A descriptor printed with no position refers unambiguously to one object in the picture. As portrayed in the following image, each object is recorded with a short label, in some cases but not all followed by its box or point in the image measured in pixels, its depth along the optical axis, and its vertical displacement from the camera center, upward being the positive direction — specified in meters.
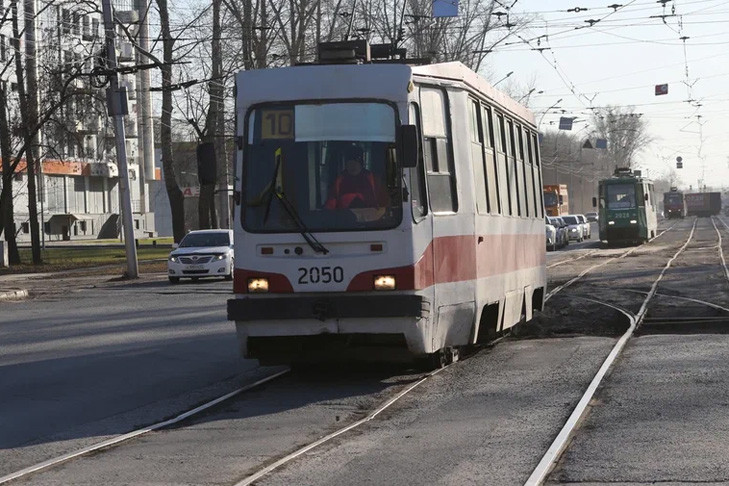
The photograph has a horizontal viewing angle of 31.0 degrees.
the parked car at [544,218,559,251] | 55.09 -0.78
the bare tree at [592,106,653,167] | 118.03 +7.42
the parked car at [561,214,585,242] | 67.62 -0.52
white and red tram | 11.64 +0.20
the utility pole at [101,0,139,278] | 34.66 +3.74
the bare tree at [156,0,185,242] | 46.72 +4.19
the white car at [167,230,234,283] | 34.19 -0.37
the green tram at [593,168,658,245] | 57.03 +0.22
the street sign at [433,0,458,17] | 46.45 +7.82
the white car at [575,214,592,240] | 71.38 -0.55
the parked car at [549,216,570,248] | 59.19 -0.55
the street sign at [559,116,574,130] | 69.62 +5.08
